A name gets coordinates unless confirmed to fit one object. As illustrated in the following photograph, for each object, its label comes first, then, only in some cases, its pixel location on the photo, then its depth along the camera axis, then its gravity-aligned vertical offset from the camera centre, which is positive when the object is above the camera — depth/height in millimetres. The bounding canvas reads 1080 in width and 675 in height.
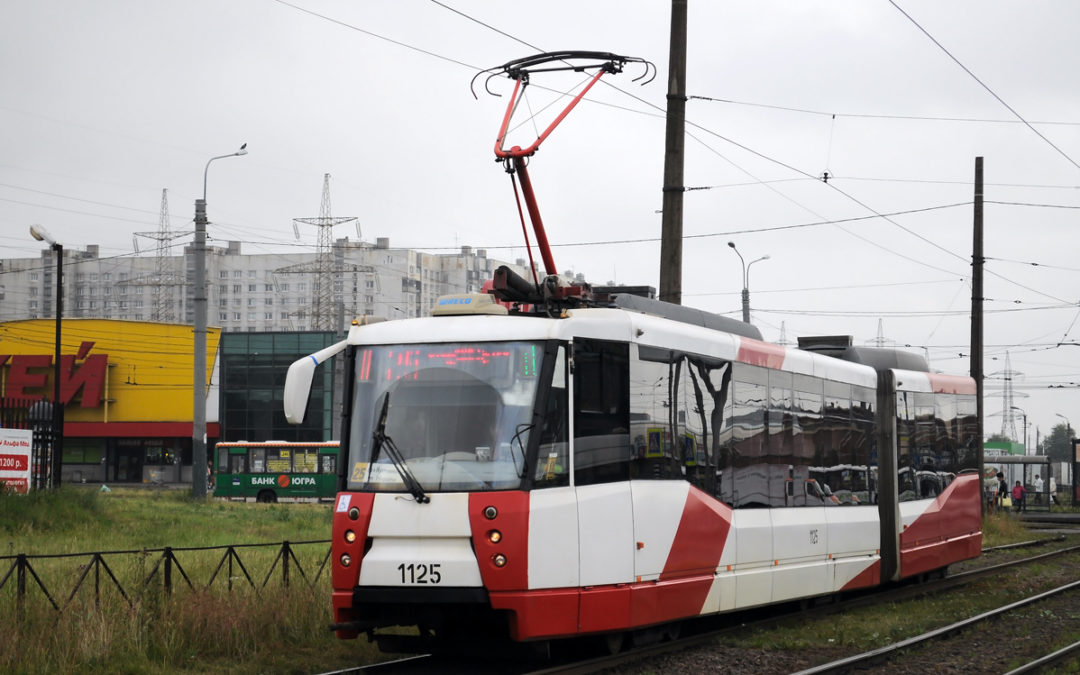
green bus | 54031 -2233
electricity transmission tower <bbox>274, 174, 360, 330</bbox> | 112275 +15052
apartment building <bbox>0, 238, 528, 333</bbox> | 152250 +16211
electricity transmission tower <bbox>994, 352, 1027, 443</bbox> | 112756 +2097
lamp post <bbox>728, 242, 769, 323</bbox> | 40016 +4076
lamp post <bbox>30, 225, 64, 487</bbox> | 30312 -240
